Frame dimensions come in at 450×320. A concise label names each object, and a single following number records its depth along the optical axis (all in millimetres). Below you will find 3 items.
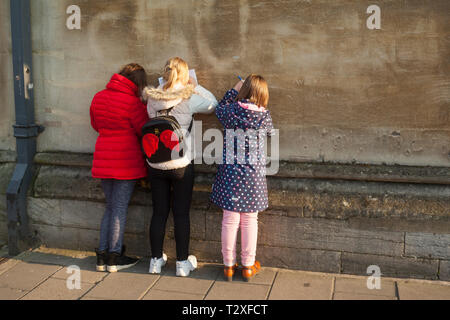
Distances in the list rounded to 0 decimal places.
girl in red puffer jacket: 4465
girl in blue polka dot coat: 4168
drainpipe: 5000
